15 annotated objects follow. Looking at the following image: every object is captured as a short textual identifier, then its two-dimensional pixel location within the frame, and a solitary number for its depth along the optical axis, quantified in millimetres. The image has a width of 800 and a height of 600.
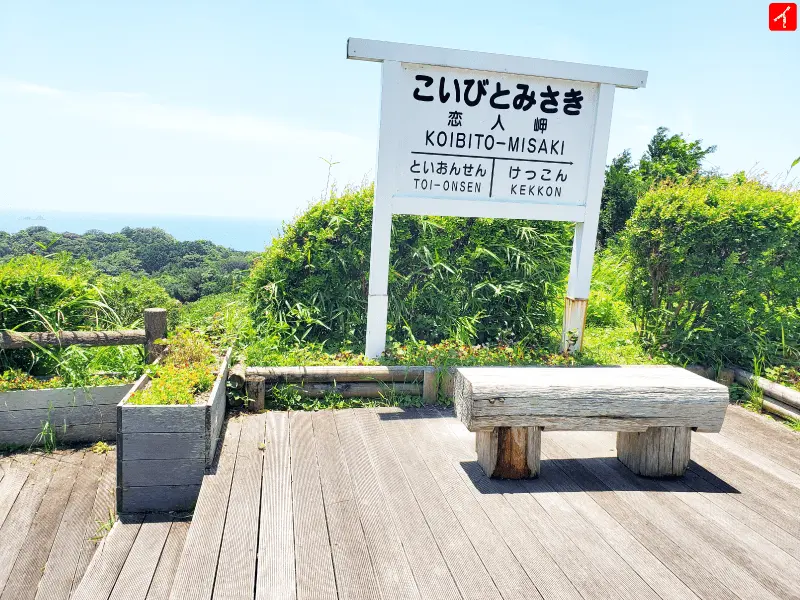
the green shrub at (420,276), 5875
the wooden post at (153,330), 4555
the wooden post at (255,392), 4254
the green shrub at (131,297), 5359
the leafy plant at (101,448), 4512
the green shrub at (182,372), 3457
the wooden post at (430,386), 4613
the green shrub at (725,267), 5285
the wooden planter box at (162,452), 3344
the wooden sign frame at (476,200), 4574
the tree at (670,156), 29578
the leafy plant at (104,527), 3521
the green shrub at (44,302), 4703
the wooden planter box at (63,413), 4445
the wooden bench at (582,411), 3143
